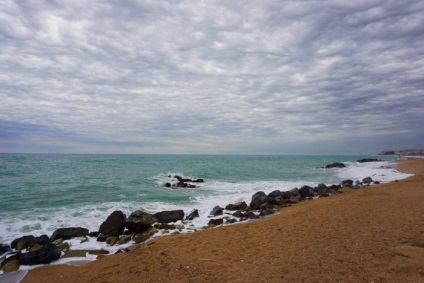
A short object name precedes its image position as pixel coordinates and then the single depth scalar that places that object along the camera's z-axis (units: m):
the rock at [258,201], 15.52
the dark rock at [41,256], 8.04
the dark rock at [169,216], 12.91
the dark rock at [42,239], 9.91
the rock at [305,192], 18.47
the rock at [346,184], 22.54
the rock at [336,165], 55.84
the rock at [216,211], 14.12
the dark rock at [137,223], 11.55
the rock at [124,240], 10.10
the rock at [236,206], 15.42
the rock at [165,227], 11.59
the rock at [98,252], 8.92
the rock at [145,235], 10.18
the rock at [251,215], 12.99
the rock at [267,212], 13.55
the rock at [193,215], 13.54
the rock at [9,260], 7.98
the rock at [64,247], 9.25
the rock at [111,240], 10.04
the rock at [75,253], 8.74
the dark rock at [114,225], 11.20
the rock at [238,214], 13.28
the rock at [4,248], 9.13
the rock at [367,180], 24.16
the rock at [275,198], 16.04
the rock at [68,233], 10.57
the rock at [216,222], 12.00
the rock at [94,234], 11.10
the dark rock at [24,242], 9.59
